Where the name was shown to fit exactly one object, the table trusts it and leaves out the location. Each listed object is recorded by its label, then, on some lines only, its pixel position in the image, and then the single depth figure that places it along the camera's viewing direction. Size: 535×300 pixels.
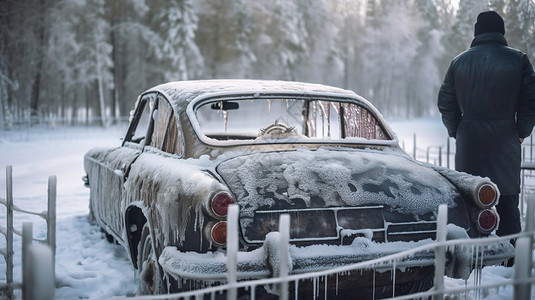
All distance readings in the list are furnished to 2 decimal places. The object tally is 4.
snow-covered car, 3.30
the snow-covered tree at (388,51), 54.59
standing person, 5.19
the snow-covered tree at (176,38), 37.09
